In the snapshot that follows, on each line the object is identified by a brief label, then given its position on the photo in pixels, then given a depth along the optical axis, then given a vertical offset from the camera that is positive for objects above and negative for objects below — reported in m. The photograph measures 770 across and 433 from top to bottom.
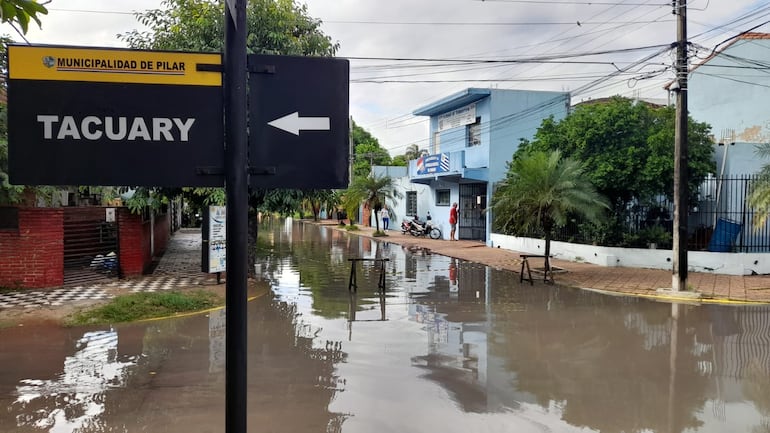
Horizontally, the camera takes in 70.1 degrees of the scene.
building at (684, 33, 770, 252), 16.31 +3.63
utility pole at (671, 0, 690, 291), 12.64 +1.55
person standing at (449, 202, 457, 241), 28.17 -0.38
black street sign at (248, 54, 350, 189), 2.24 +0.37
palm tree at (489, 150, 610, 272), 13.78 +0.48
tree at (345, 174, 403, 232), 31.52 +1.22
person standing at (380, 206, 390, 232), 38.93 -0.42
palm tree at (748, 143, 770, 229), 12.18 +0.43
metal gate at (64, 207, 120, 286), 13.49 -0.92
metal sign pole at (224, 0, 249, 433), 2.15 +0.05
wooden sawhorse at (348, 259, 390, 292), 12.70 -1.68
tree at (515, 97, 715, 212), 16.16 +2.00
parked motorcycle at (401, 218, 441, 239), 30.61 -0.94
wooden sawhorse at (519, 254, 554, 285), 14.14 -1.59
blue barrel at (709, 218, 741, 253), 16.11 -0.62
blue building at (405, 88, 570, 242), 25.98 +3.62
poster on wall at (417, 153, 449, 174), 27.39 +2.56
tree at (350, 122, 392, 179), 50.58 +6.98
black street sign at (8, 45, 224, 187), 2.12 +0.37
